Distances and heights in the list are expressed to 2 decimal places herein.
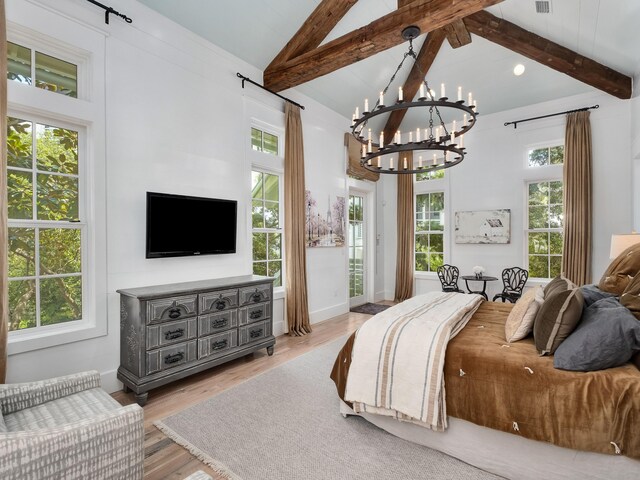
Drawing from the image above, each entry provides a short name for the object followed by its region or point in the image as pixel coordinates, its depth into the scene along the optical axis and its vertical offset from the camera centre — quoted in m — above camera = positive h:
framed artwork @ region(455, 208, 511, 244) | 5.71 +0.21
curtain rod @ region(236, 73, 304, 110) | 3.99 +1.93
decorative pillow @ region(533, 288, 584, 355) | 1.86 -0.47
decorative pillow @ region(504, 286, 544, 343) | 2.15 -0.54
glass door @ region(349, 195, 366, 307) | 6.39 -0.26
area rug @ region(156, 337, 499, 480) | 1.92 -1.35
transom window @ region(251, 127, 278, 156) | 4.34 +1.31
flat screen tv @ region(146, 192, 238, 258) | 3.13 +0.13
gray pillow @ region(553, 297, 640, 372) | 1.67 -0.55
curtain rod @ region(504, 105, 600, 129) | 4.99 +1.95
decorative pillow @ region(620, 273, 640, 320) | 1.86 -0.35
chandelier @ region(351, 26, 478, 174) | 2.56 +0.96
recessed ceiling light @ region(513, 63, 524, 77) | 4.82 +2.46
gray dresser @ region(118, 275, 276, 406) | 2.71 -0.82
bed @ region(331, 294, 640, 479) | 1.56 -0.91
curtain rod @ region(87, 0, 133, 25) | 2.76 +1.94
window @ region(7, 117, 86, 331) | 2.52 +0.11
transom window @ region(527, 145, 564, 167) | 5.35 +1.34
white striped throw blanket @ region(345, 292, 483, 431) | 1.97 -0.82
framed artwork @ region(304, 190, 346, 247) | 5.04 +0.28
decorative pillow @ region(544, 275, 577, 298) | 2.37 -0.35
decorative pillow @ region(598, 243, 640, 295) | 2.33 -0.25
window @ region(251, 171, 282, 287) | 4.36 +0.19
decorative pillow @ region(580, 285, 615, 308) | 2.37 -0.42
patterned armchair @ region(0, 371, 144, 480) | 1.28 -0.89
